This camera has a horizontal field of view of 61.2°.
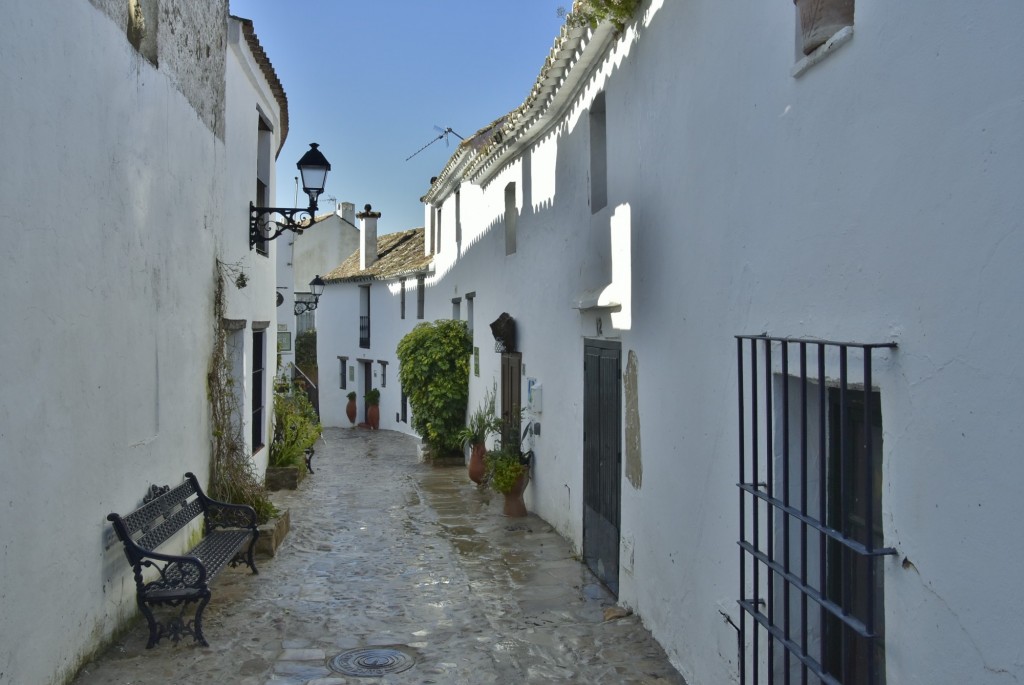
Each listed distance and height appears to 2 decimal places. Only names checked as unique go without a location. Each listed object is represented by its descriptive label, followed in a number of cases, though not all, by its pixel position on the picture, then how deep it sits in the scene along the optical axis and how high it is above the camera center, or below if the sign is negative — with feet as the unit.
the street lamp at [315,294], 75.27 +4.95
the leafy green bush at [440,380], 53.11 -1.88
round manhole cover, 18.40 -6.83
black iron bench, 18.80 -5.18
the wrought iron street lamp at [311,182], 32.76 +6.46
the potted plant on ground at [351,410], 94.58 -6.61
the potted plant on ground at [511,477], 34.40 -5.08
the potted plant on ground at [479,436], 41.65 -4.26
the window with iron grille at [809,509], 10.74 -2.21
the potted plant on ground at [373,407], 90.22 -6.01
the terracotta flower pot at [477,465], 42.27 -5.66
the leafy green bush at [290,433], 42.75 -4.26
